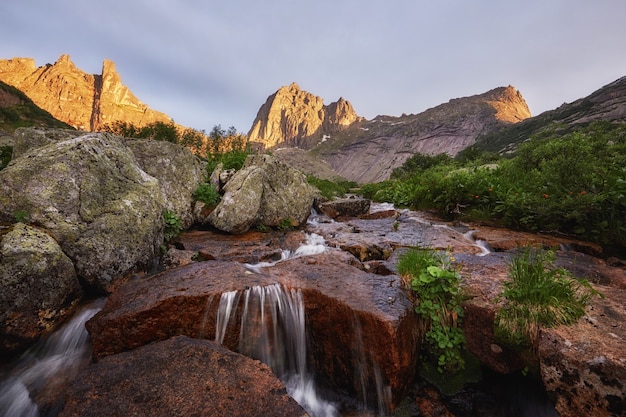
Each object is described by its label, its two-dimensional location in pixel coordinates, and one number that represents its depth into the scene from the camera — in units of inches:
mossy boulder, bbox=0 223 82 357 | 128.9
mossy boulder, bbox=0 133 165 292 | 164.6
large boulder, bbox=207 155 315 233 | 302.5
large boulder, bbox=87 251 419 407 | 124.5
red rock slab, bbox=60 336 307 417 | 80.4
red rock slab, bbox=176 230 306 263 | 239.6
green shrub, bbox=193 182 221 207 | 323.6
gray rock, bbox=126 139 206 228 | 293.4
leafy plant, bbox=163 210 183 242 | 262.0
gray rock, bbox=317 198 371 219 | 495.5
